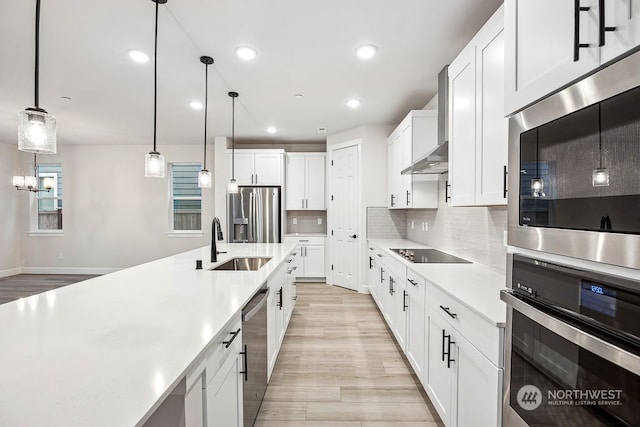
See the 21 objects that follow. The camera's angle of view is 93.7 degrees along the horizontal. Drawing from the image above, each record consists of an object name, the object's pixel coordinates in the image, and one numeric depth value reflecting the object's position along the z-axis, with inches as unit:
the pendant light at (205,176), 116.3
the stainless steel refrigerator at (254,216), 215.2
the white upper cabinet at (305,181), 232.1
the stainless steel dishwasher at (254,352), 63.5
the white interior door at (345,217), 199.9
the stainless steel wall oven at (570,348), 26.3
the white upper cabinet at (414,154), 132.3
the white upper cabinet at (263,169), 222.2
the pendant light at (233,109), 140.1
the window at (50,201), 264.1
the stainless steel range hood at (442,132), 95.0
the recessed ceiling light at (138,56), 103.1
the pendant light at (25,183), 203.8
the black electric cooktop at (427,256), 103.6
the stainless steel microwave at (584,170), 25.9
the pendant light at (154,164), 87.9
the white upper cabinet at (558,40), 27.4
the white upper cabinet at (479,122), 62.2
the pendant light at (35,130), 49.4
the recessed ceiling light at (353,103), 149.9
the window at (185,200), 261.7
